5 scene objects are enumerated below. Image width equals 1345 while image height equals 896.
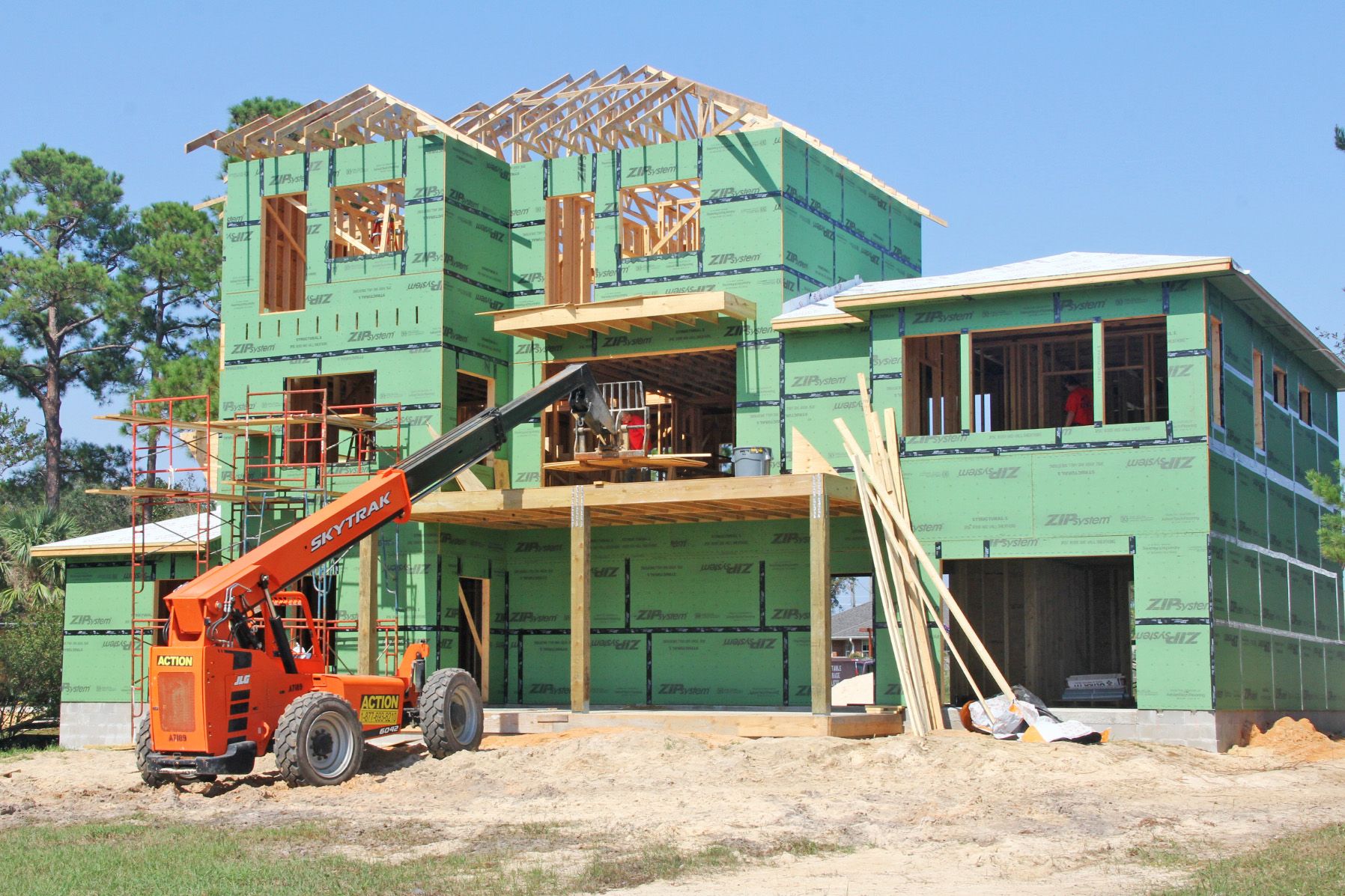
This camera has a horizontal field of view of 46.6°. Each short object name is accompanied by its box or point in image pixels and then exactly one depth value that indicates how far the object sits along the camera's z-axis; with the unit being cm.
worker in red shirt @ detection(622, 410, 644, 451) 2589
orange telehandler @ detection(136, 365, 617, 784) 1619
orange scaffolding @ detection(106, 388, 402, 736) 2494
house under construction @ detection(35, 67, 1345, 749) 2248
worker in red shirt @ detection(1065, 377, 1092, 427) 2611
